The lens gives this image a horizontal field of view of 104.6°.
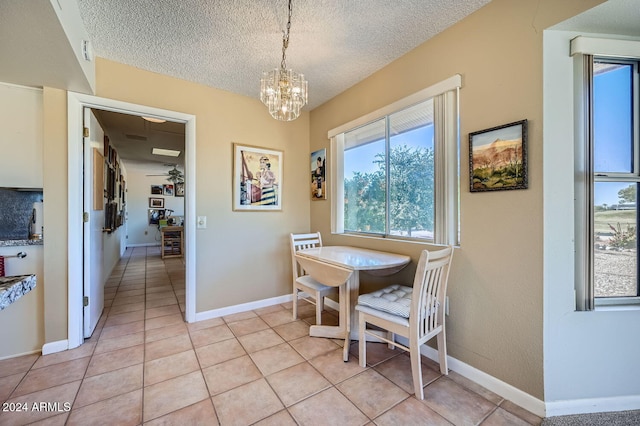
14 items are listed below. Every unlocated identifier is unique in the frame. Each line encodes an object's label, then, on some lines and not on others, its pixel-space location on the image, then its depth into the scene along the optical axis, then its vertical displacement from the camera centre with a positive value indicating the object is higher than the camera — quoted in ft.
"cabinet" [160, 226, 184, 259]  19.71 -2.18
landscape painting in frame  4.71 +1.11
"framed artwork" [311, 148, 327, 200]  10.02 +1.61
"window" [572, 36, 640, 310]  4.80 +0.64
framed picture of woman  9.17 +1.37
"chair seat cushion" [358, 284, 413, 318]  5.24 -2.01
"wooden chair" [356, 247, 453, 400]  4.84 -2.09
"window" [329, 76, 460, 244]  5.93 +1.31
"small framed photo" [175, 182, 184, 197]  26.57 +2.68
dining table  6.12 -1.36
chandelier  5.85 +2.97
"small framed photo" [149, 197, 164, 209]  25.52 +1.15
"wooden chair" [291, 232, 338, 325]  7.61 -2.26
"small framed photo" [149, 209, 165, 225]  25.57 -0.22
